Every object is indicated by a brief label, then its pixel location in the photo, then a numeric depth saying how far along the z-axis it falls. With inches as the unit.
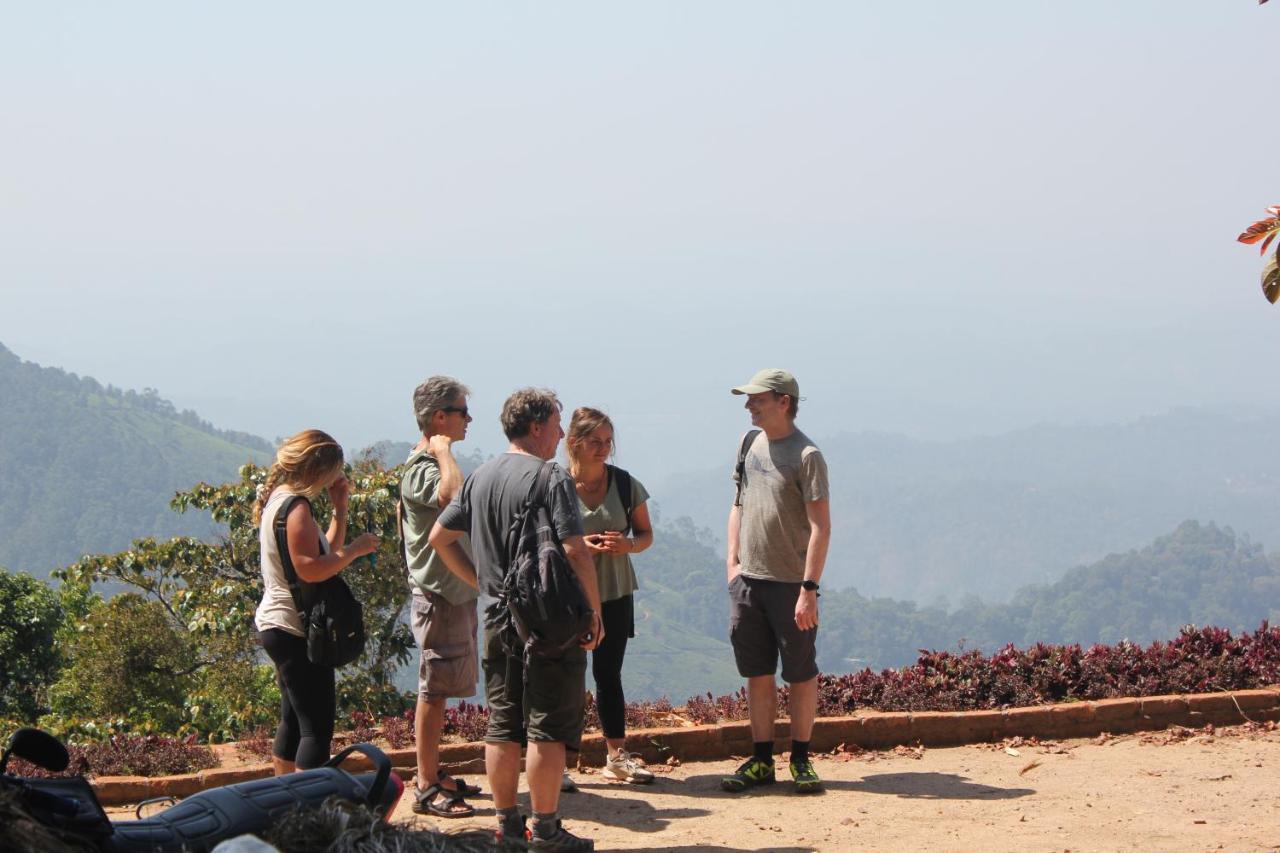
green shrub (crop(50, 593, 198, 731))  613.0
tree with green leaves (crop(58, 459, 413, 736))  586.2
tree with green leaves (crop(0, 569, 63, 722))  754.8
